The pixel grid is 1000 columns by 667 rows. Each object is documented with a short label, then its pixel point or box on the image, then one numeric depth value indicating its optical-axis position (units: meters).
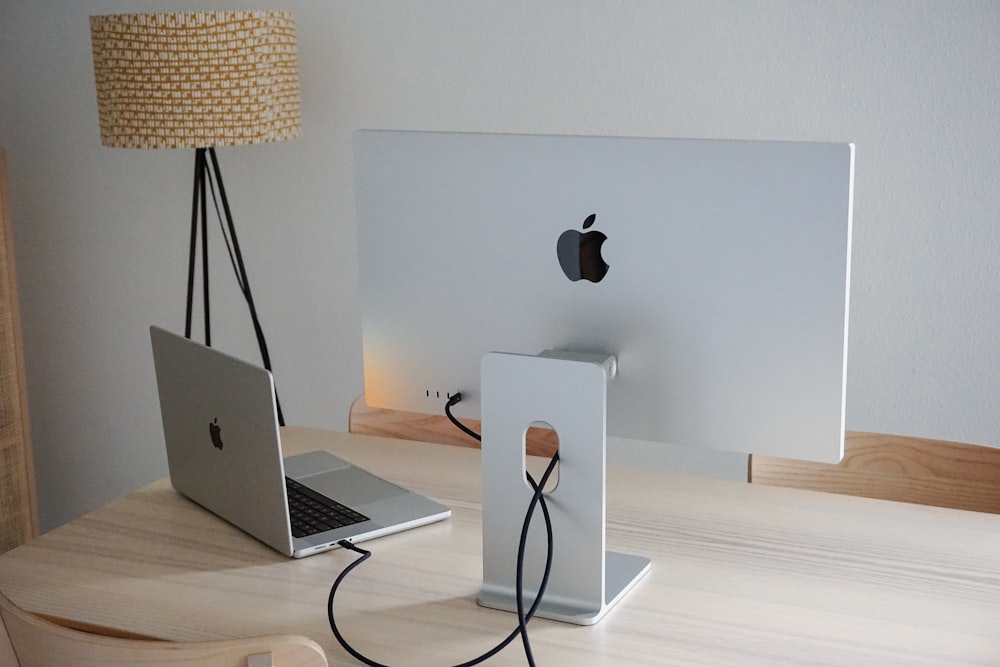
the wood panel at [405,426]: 1.99
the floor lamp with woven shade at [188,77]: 2.32
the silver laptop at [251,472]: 1.40
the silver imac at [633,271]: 1.15
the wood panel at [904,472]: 1.66
